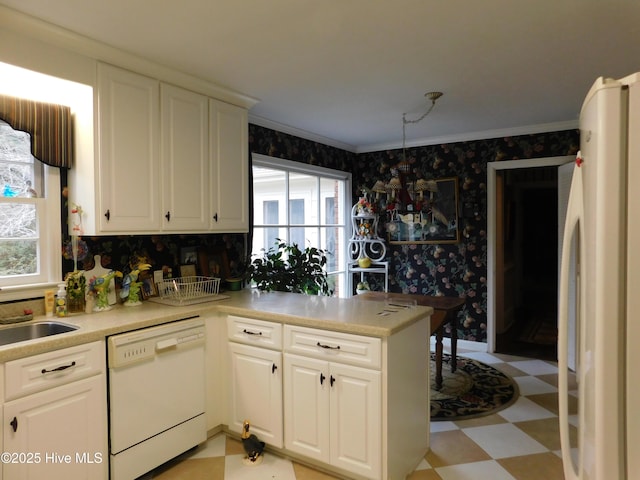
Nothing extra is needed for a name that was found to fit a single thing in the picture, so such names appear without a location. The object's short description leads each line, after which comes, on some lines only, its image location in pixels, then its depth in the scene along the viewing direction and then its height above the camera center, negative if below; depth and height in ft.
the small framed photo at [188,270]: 10.43 -0.82
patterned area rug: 10.32 -4.32
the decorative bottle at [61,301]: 7.78 -1.18
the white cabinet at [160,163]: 7.97 +1.66
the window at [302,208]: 13.29 +1.11
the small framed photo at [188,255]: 10.59 -0.45
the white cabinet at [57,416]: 5.82 -2.69
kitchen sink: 7.08 -1.62
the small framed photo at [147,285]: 9.46 -1.09
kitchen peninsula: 6.89 -2.32
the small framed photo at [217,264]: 11.03 -0.69
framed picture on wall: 15.69 +0.68
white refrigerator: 3.09 -0.33
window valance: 7.64 +2.19
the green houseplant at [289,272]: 11.34 -0.97
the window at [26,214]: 7.85 +0.48
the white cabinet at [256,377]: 8.10 -2.85
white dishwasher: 7.07 -2.93
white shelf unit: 16.88 -0.41
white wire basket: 9.21 -1.23
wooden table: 11.22 -2.04
